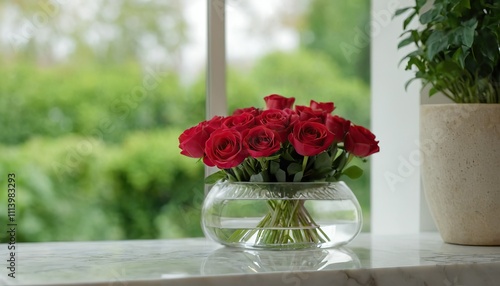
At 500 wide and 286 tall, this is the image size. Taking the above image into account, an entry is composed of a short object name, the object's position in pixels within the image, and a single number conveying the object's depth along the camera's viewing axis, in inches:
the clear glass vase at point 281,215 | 62.0
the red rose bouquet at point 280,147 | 60.7
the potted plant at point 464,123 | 65.6
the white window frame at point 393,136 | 75.9
